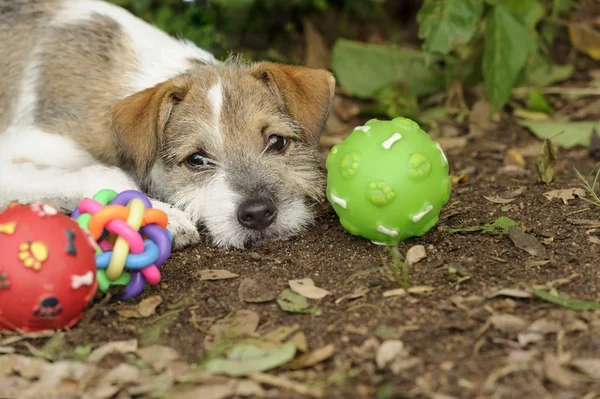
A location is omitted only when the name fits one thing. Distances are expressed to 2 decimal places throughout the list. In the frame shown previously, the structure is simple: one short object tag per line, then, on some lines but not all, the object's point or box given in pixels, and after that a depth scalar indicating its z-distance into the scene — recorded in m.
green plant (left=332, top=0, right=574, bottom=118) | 5.85
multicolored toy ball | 3.60
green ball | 3.88
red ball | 3.28
